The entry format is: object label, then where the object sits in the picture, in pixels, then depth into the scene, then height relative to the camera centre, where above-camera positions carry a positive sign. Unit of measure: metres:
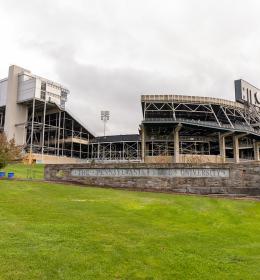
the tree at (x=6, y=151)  23.89 +2.05
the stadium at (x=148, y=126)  62.69 +11.33
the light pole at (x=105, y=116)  84.65 +17.29
